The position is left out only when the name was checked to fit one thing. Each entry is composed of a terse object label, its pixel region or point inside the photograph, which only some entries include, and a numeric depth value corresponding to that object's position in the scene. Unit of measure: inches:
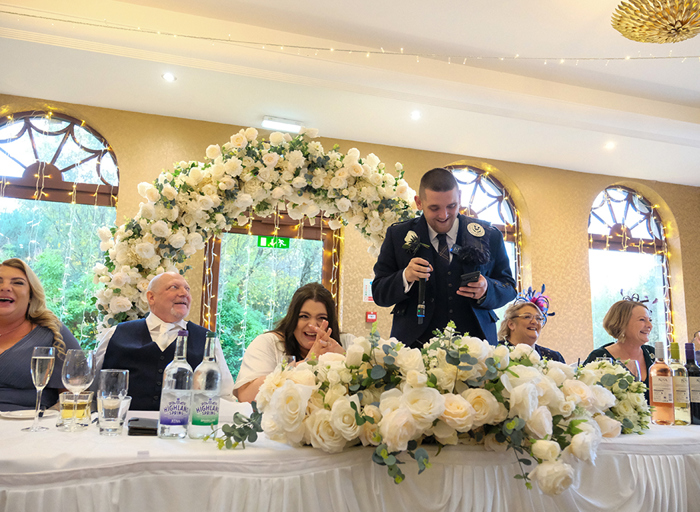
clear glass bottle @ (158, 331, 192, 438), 48.0
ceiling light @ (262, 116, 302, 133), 210.2
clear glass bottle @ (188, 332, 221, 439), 48.3
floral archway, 143.9
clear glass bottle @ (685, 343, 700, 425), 67.1
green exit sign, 226.5
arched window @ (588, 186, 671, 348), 272.2
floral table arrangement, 41.3
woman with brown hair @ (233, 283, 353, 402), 97.4
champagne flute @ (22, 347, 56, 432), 56.7
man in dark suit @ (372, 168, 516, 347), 87.3
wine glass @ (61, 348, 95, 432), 54.9
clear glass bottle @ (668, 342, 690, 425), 67.2
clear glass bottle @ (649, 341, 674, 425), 67.1
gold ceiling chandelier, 145.7
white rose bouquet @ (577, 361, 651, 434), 55.8
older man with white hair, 108.3
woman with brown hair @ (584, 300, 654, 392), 143.3
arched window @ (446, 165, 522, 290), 257.1
